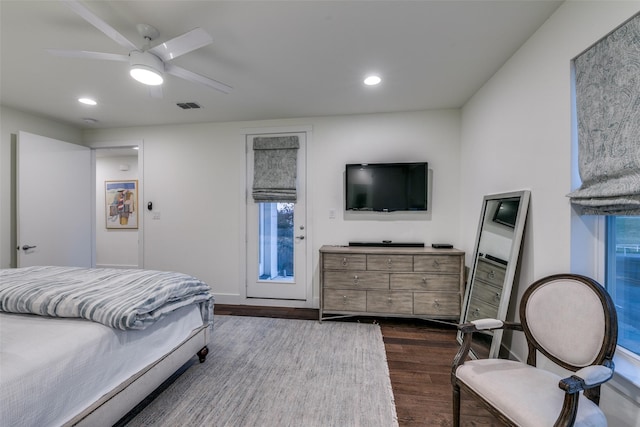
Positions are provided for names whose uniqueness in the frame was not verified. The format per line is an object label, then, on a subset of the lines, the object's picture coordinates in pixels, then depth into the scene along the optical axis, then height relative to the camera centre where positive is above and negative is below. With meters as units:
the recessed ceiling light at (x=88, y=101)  2.91 +1.24
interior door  3.07 +0.10
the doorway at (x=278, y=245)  3.54 -0.47
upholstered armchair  1.07 -0.72
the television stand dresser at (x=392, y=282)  2.85 -0.79
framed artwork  5.51 +0.13
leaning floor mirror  1.97 -0.43
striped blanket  1.50 -0.54
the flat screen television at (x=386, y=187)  3.20 +0.31
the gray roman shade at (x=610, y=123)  1.17 +0.44
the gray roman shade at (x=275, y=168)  3.50 +0.59
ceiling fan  1.50 +1.01
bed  1.12 -0.69
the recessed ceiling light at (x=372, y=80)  2.45 +1.27
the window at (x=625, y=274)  1.32 -0.32
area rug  1.64 -1.30
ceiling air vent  3.04 +1.26
